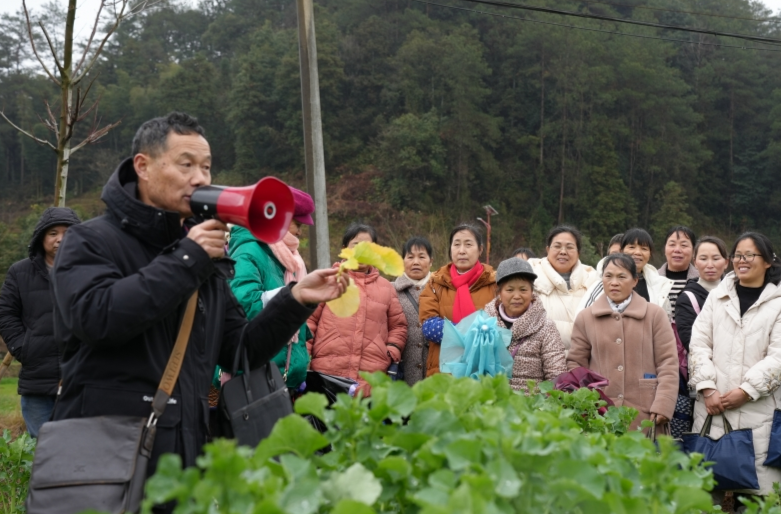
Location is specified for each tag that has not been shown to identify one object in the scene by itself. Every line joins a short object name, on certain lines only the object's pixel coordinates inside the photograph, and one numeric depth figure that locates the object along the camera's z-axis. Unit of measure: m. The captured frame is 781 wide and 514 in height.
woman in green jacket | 3.86
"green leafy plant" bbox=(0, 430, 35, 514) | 3.83
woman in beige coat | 4.89
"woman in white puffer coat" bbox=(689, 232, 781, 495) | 4.79
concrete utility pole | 10.22
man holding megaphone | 2.06
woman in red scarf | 5.38
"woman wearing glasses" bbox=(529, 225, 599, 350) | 5.62
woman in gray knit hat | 4.77
